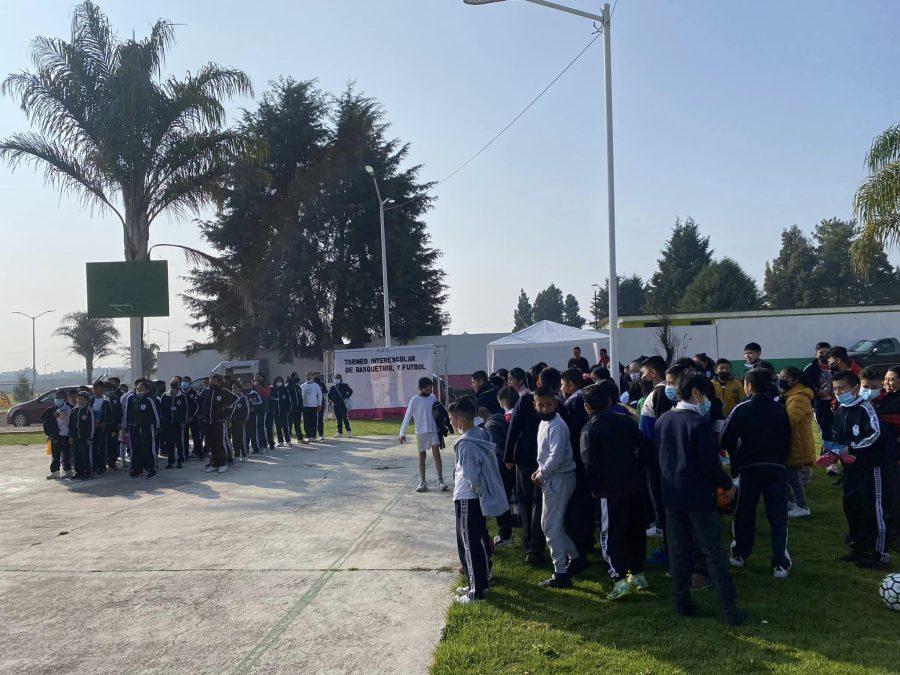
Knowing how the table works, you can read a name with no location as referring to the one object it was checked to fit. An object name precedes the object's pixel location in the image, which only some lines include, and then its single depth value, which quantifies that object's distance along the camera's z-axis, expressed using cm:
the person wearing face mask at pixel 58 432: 1447
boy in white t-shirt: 1097
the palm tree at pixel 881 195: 1521
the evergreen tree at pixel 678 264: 7519
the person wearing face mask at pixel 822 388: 1065
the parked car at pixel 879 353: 2748
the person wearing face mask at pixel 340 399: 2016
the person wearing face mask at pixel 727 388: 988
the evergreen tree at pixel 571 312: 11709
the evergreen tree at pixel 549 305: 11950
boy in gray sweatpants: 632
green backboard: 1944
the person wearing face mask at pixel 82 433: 1400
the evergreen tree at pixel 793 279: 7275
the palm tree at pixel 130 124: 1841
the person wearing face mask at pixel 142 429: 1433
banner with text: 2222
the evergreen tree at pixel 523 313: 11816
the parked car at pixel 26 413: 3008
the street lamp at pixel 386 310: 2927
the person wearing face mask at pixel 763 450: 630
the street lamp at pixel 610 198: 1422
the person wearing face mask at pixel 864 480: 654
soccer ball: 554
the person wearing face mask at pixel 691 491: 535
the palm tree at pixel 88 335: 5166
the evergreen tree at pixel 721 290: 6488
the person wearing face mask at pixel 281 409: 1834
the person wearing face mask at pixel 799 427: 758
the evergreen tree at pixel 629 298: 9106
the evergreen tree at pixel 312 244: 3741
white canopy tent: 2238
